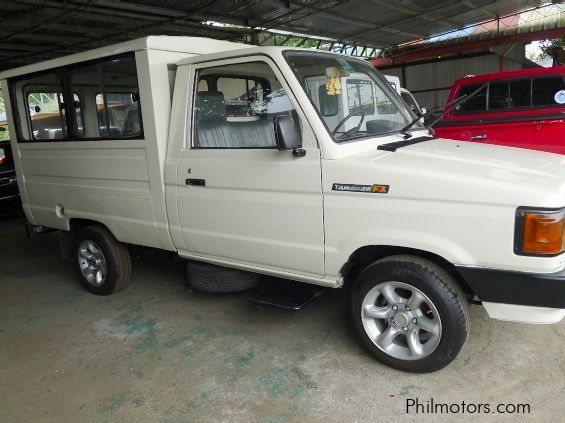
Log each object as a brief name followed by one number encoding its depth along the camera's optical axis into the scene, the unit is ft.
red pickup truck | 19.83
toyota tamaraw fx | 8.08
